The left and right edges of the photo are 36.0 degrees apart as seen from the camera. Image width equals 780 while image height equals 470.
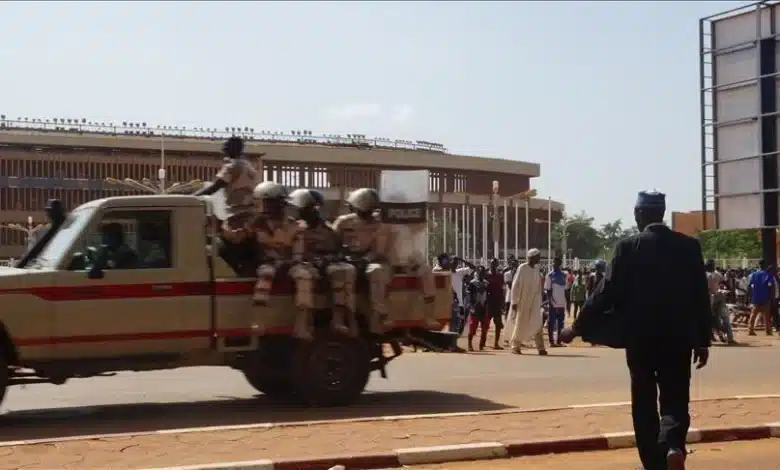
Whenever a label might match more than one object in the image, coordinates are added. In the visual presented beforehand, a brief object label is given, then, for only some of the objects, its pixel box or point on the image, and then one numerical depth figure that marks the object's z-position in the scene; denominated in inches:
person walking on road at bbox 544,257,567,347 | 910.4
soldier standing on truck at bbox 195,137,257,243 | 479.2
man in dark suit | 285.6
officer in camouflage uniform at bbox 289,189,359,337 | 477.7
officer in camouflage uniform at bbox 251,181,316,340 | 465.1
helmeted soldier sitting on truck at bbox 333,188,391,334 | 500.7
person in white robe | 776.3
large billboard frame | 1258.6
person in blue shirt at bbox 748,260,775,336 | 1070.4
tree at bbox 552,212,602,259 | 5019.7
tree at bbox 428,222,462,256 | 3442.4
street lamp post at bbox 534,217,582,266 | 3866.6
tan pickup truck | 434.9
